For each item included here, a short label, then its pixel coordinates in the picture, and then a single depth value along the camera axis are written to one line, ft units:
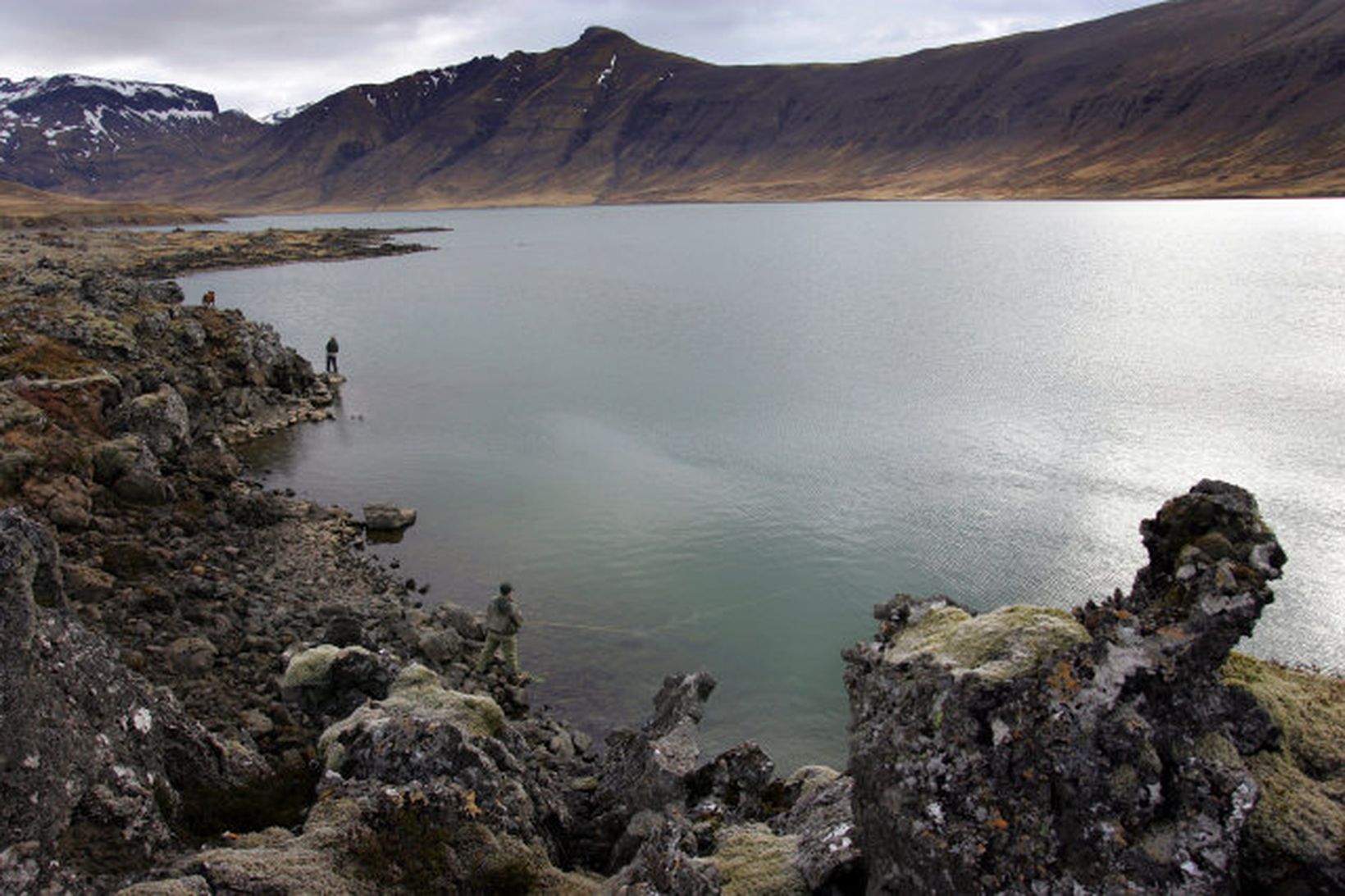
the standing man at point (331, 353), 166.88
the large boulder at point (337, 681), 47.11
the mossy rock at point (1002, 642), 26.04
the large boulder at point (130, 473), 79.82
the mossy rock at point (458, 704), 39.22
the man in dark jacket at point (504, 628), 62.80
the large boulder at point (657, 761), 38.99
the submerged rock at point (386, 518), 93.81
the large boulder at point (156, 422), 91.56
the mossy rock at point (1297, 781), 23.62
